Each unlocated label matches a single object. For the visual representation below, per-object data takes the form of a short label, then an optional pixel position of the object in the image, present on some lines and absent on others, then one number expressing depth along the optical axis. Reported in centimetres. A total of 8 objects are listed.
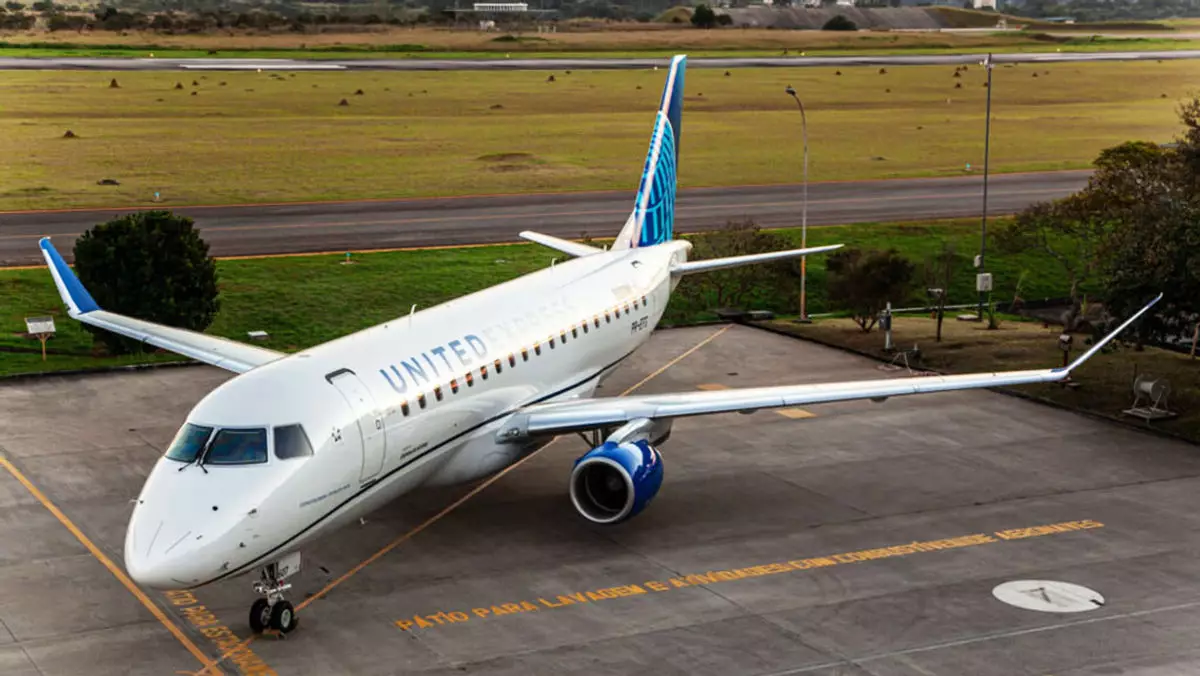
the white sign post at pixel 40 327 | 5220
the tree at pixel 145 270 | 5200
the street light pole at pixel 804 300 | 6159
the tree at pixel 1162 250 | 4244
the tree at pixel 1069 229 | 5862
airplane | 2542
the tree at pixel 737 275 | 6581
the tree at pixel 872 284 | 5675
